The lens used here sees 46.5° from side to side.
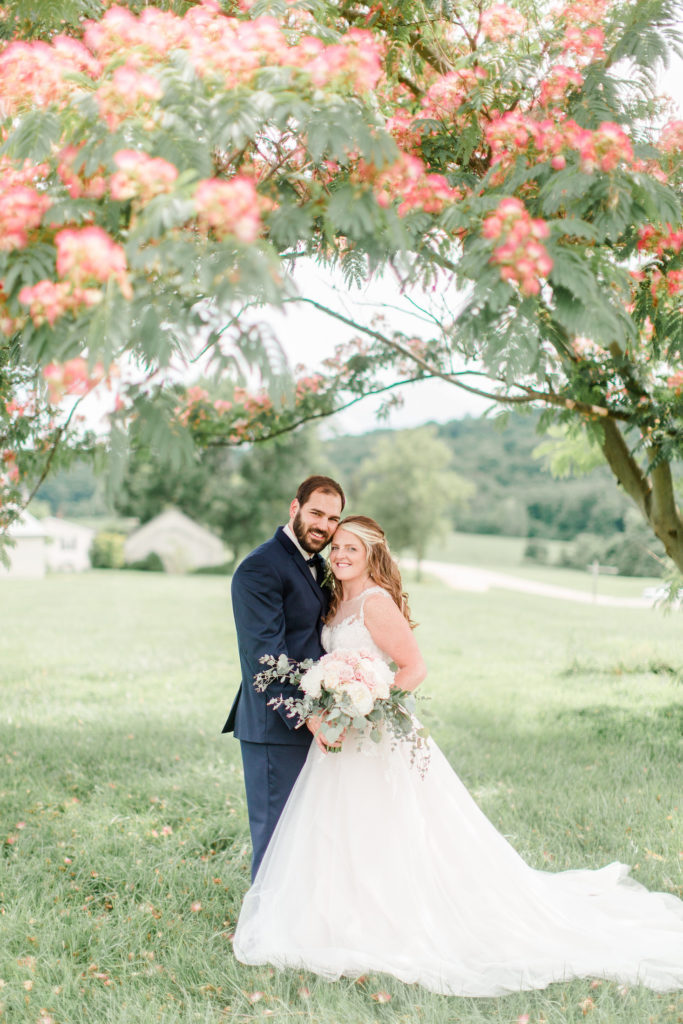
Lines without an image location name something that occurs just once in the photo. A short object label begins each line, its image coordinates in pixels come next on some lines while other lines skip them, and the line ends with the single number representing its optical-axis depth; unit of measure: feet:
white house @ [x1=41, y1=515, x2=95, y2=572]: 210.18
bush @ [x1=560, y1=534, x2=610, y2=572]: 211.61
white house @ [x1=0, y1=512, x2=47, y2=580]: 165.58
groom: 13.43
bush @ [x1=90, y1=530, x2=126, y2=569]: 195.72
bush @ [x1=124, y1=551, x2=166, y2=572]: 189.87
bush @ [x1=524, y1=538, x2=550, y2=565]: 235.20
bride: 12.57
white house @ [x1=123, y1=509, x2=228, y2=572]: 206.69
